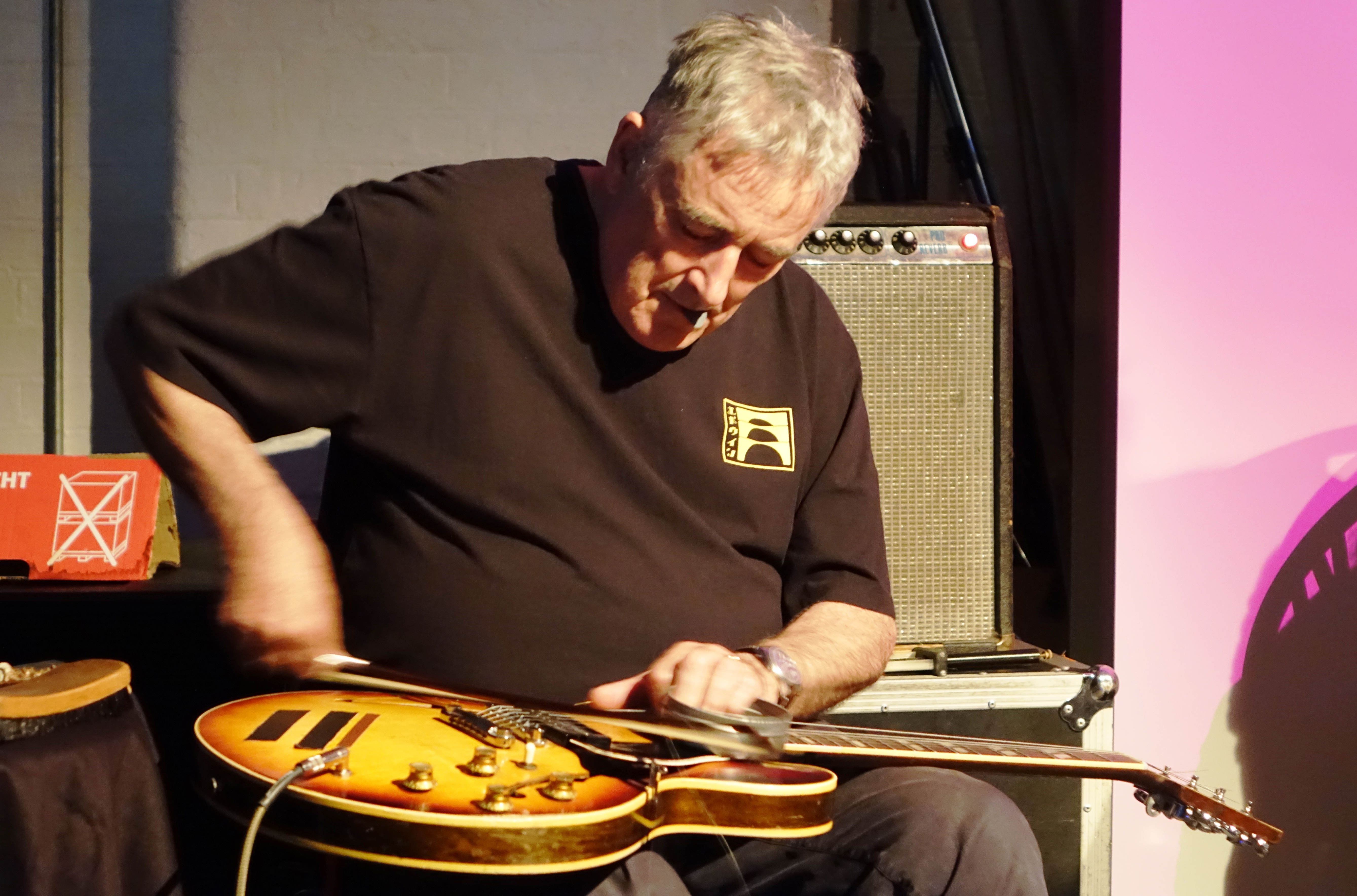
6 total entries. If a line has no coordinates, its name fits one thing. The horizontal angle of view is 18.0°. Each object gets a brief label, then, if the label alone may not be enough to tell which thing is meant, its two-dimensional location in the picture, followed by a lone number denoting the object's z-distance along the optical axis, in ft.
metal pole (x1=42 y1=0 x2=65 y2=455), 18.03
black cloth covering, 14.49
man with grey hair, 14.64
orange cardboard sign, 16.21
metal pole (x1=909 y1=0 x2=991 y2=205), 18.30
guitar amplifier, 16.38
